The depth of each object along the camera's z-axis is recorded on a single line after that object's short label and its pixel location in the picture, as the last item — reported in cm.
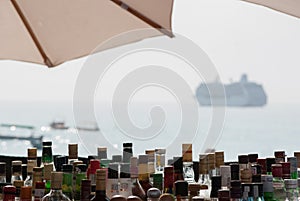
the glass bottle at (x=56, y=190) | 896
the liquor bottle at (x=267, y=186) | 910
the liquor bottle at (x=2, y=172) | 940
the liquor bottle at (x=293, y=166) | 932
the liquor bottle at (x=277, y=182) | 916
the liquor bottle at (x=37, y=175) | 917
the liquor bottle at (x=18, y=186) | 911
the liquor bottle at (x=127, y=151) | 931
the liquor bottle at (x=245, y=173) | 909
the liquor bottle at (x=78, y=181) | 912
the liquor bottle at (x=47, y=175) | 913
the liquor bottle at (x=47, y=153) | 941
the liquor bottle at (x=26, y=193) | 899
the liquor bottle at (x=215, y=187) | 896
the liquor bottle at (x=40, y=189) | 906
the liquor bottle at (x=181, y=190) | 894
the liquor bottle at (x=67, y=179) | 905
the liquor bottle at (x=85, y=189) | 893
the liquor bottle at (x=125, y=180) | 913
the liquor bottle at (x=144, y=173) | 915
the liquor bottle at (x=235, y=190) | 891
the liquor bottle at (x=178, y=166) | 937
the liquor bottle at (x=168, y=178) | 905
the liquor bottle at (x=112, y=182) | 908
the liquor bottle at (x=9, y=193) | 900
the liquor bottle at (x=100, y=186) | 890
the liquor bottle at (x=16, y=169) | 940
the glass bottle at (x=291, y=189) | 913
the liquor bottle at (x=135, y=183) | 910
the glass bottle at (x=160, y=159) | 957
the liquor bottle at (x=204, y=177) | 932
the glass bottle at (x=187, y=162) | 935
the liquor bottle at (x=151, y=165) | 926
